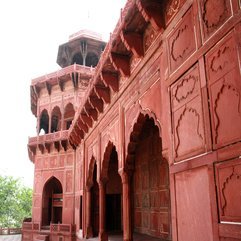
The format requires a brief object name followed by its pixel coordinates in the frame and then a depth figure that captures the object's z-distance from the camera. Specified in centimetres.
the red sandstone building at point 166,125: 346
